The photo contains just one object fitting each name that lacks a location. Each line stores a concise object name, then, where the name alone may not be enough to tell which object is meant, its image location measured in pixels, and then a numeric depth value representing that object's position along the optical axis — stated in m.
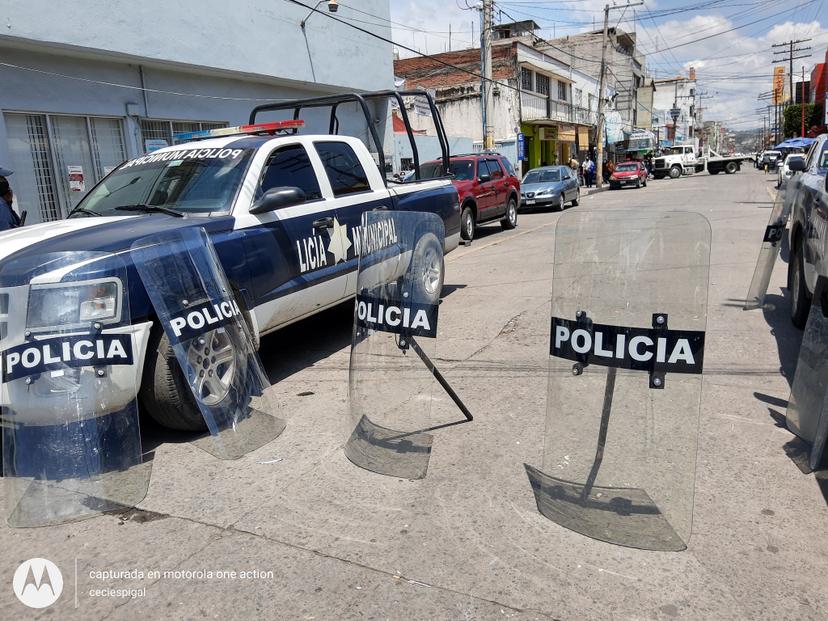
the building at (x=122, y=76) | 10.59
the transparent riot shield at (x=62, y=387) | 3.62
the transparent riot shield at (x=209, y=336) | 4.05
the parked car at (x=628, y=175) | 36.22
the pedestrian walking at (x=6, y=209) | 7.07
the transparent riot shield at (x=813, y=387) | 3.67
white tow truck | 47.75
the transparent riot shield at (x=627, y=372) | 3.07
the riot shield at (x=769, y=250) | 6.77
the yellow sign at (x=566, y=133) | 41.88
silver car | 21.52
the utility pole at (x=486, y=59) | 23.88
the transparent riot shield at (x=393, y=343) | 4.05
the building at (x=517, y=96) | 34.75
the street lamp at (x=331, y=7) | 16.19
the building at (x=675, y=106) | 87.81
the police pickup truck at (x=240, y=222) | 4.15
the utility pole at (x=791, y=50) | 73.95
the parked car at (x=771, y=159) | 42.59
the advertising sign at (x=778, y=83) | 76.31
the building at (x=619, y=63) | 60.84
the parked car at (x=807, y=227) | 5.16
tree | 53.16
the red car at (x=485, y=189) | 14.76
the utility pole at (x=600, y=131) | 35.28
